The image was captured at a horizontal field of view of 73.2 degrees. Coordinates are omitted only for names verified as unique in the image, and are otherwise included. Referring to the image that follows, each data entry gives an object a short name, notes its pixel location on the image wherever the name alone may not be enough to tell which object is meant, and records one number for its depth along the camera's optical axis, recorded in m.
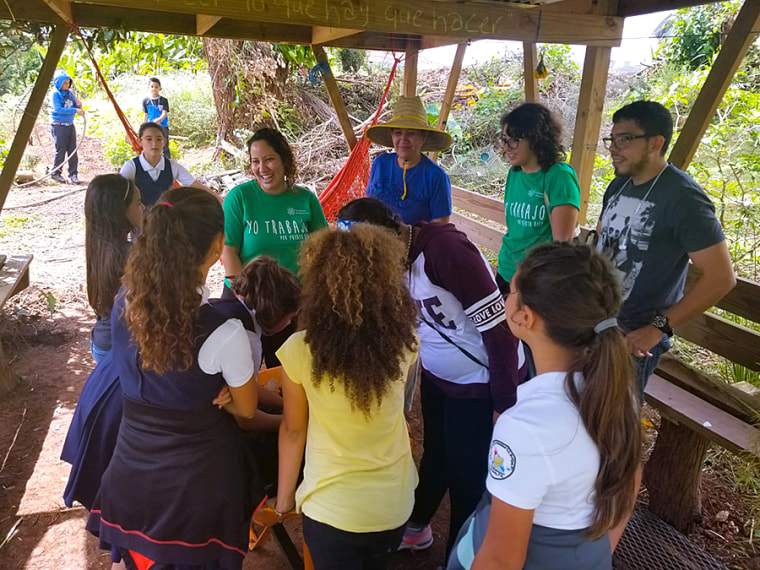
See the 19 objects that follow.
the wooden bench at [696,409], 1.98
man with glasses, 1.49
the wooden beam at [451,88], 3.52
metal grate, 1.89
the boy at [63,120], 7.34
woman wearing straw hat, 2.44
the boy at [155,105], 7.00
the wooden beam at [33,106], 2.29
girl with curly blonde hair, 1.07
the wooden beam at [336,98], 3.49
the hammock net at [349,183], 3.74
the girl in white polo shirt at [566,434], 0.85
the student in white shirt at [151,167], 3.23
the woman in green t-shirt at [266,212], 2.23
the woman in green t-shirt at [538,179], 2.05
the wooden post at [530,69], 2.85
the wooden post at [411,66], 3.61
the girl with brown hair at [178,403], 1.10
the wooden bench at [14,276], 2.92
